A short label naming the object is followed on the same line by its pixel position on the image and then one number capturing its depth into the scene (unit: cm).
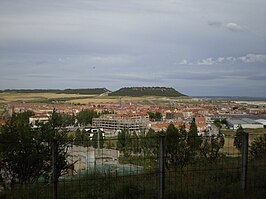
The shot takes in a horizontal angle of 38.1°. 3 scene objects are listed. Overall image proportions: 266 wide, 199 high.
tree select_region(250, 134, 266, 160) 993
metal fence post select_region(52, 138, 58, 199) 591
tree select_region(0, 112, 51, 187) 757
